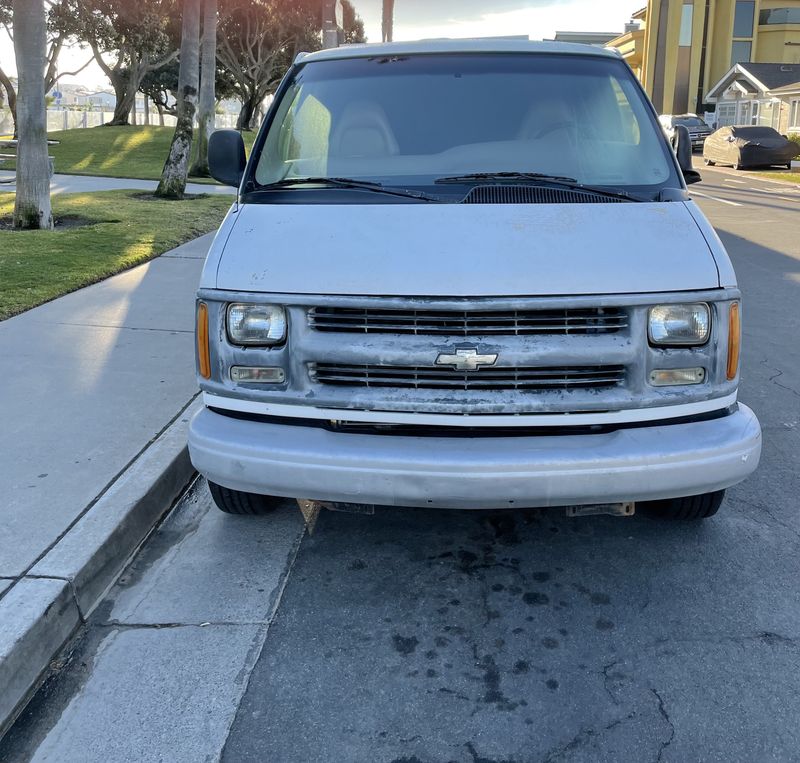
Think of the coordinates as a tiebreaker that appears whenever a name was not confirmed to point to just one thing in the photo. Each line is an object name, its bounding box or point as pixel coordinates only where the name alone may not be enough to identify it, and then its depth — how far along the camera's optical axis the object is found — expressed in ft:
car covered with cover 99.14
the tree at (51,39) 107.65
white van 10.25
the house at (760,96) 145.48
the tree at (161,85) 177.37
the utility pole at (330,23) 59.06
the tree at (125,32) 111.86
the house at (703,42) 212.43
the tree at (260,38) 149.69
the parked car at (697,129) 134.41
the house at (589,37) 285.64
